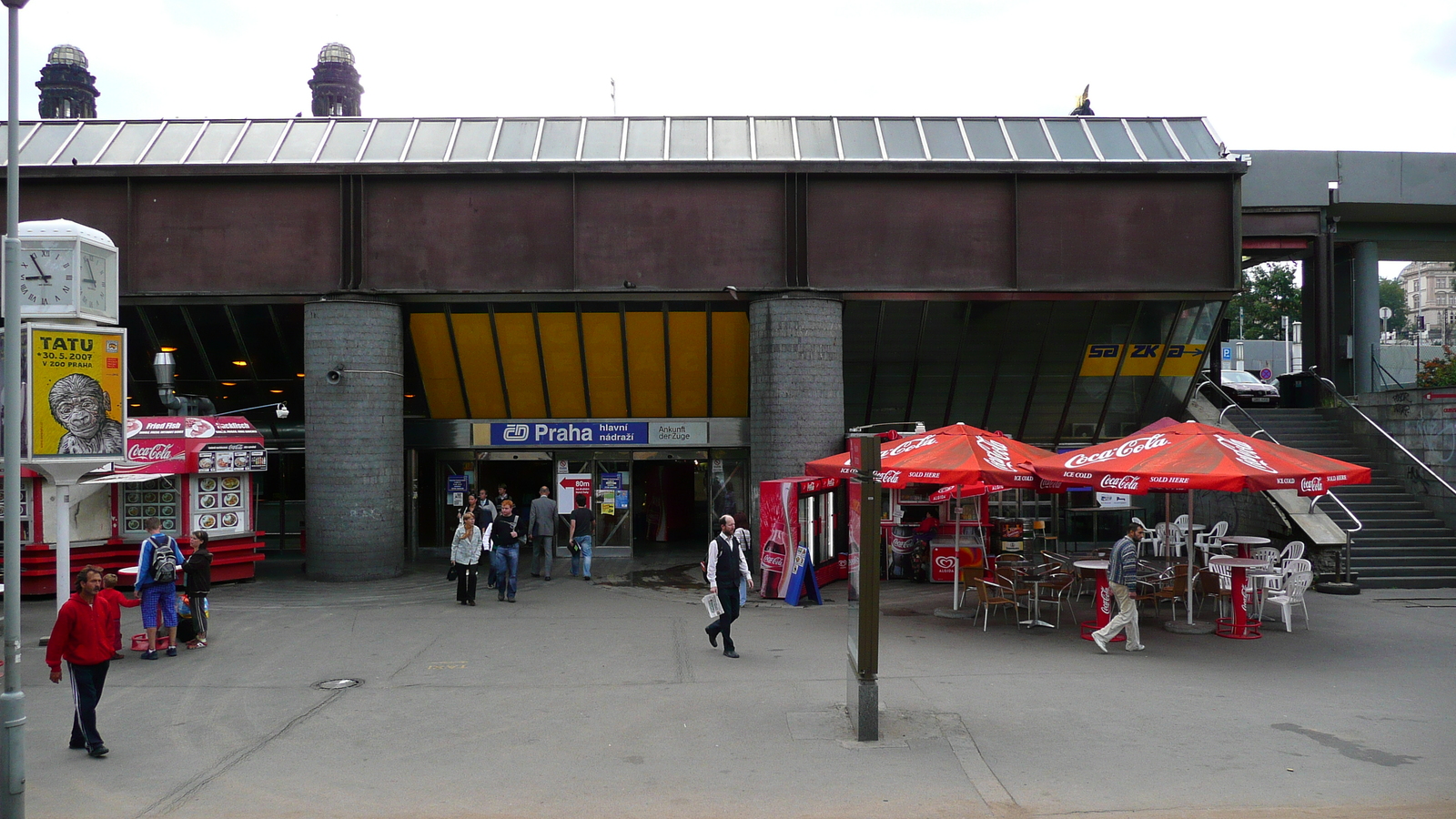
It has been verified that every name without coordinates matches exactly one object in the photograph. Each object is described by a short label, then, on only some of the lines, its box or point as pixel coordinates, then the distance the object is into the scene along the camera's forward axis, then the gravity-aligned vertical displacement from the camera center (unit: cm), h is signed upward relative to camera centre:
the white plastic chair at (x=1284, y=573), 1257 -227
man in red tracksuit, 748 -193
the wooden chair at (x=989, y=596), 1246 -261
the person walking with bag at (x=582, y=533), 1730 -235
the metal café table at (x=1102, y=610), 1201 -264
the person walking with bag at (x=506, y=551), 1475 -229
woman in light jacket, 1429 -221
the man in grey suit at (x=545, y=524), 1734 -217
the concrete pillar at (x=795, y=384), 1738 +41
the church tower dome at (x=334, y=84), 3938 +1379
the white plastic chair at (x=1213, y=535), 1653 -238
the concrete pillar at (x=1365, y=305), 2683 +285
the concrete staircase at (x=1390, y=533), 1576 -232
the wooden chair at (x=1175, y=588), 1262 -251
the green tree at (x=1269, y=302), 6184 +677
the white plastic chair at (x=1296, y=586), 1245 -245
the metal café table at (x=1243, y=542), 1367 -206
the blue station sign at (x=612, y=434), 2003 -57
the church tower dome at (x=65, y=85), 3994 +1403
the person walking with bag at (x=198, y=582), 1151 -215
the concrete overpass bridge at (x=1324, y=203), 2400 +525
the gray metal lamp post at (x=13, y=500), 621 -63
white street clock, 966 +143
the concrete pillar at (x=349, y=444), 1702 -65
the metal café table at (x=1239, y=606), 1195 -259
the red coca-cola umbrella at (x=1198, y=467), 1081 -76
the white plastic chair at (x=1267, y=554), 1362 -224
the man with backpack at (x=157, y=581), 1091 -202
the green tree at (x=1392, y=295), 9699 +1144
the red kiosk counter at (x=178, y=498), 1521 -156
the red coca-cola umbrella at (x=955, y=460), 1231 -76
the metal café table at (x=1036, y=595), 1266 -259
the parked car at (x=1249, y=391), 2625 +36
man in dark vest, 1090 -197
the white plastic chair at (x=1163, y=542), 1656 -254
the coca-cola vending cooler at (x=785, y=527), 1470 -196
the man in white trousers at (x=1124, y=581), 1095 -209
